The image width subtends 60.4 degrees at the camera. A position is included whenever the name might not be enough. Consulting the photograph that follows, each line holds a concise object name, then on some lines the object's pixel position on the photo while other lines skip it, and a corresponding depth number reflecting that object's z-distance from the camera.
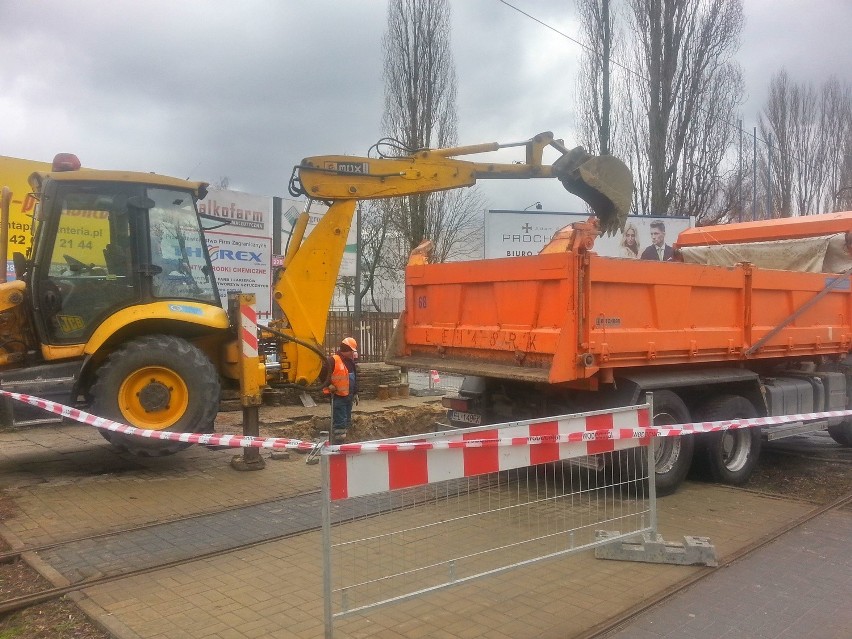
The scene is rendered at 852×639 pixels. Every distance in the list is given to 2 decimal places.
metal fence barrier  3.93
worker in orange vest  9.59
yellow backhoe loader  7.33
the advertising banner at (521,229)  19.78
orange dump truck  6.43
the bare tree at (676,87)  22.06
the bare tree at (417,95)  26.05
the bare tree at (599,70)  19.98
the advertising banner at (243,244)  14.03
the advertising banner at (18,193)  12.08
